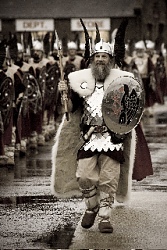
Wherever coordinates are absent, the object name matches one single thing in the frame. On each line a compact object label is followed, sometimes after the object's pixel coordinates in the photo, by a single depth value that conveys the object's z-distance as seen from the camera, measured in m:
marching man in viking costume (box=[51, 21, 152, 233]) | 14.91
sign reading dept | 58.01
